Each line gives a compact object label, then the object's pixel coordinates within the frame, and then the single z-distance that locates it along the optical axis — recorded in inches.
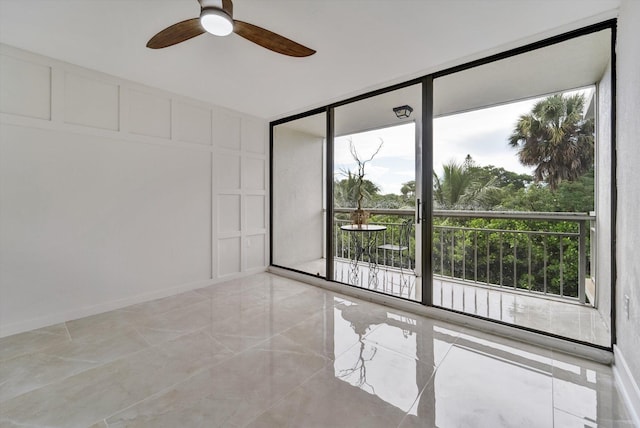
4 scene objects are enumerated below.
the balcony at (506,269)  115.8
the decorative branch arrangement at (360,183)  169.3
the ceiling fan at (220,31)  65.2
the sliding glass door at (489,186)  106.9
